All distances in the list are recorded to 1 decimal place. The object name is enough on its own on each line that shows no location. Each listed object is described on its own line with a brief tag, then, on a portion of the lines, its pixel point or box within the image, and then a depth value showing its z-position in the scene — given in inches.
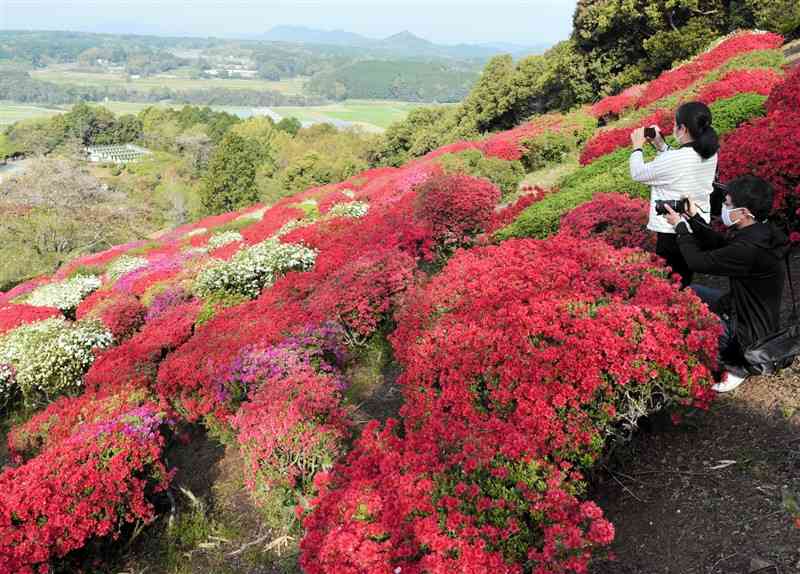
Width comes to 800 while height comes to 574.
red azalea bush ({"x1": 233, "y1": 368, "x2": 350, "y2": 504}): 193.8
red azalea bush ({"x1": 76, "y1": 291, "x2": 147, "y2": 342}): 453.7
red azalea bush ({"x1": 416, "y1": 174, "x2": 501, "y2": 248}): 402.6
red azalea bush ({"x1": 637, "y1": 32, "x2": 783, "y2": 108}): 687.1
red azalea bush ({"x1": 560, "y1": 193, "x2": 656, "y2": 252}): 247.3
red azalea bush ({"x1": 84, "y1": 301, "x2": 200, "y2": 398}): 321.1
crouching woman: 153.3
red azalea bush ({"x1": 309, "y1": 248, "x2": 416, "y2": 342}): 298.4
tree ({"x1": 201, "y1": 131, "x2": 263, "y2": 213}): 1820.9
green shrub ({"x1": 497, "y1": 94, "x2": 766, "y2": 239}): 324.8
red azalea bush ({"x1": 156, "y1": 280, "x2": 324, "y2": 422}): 265.6
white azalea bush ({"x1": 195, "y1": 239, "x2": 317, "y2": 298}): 437.4
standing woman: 172.1
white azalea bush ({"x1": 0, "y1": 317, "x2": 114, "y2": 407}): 381.7
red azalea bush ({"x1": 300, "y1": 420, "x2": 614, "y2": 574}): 119.3
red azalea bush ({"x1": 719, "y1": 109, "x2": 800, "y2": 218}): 238.8
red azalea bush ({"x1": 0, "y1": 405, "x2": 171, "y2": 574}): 190.5
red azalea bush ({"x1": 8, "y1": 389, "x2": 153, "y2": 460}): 269.4
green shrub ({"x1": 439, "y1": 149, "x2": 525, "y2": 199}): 589.9
